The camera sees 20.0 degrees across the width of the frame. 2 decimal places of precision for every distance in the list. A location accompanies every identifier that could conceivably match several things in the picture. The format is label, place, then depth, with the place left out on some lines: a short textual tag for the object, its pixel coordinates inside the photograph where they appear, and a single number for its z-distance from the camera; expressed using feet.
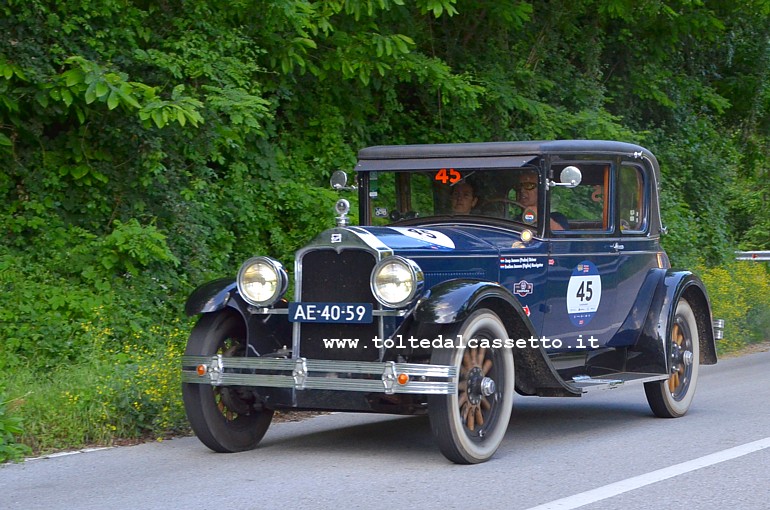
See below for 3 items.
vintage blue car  43.53
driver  51.28
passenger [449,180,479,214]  52.12
